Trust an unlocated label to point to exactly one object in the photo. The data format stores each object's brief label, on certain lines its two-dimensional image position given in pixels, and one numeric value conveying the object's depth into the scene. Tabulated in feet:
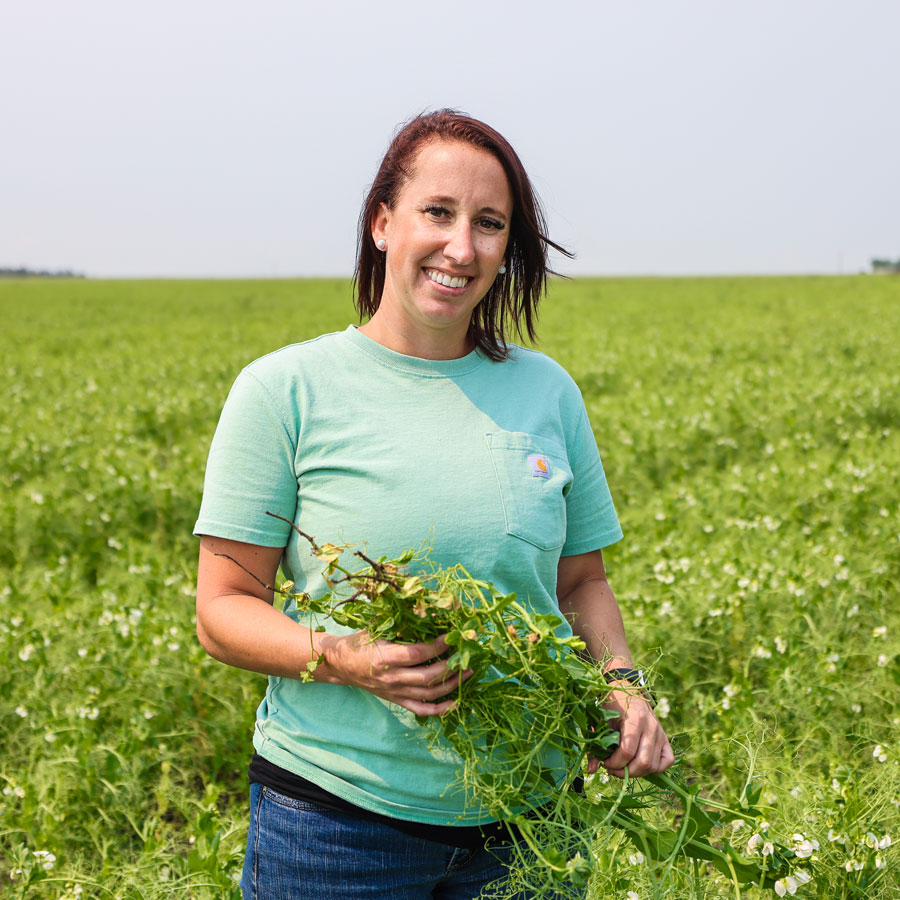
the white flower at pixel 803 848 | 6.12
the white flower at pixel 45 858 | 9.07
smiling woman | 5.07
